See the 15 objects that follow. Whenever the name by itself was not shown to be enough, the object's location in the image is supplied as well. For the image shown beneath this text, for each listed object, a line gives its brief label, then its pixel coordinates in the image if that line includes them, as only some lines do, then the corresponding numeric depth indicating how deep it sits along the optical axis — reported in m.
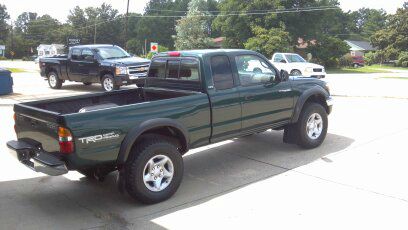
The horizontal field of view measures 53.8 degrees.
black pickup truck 14.70
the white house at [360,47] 90.62
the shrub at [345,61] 50.05
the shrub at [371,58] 66.25
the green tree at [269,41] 38.41
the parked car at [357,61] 59.71
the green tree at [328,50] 44.75
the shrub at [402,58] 56.80
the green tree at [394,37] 61.28
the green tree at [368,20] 109.44
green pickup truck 4.22
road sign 23.55
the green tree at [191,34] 56.00
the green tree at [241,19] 44.69
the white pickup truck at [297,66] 20.91
